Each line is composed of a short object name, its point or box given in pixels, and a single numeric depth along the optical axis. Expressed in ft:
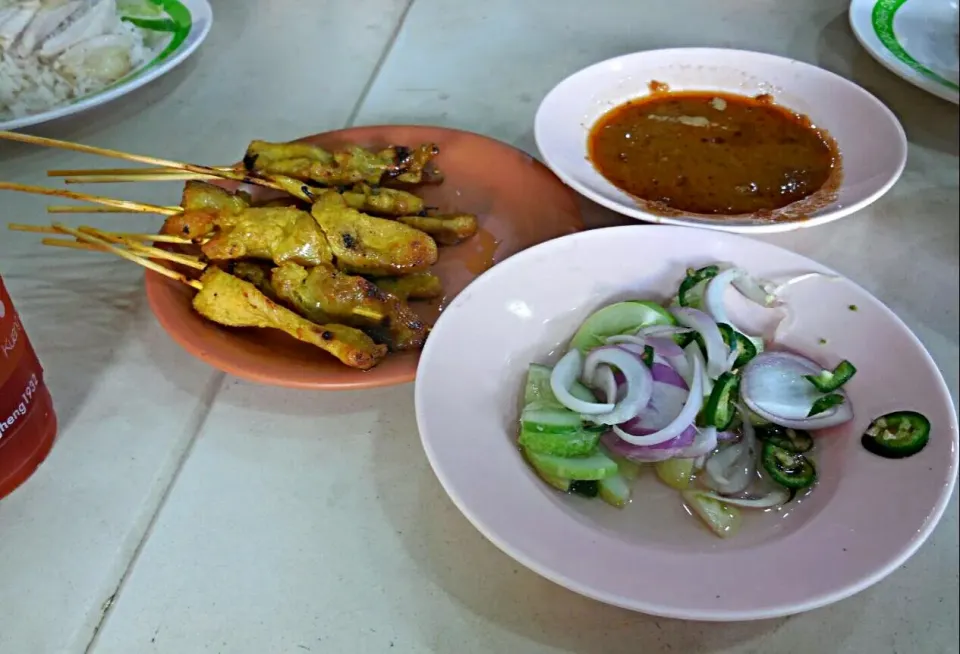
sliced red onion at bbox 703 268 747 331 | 1.01
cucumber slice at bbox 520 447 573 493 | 0.89
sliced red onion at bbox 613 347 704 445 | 0.89
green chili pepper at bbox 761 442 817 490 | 0.89
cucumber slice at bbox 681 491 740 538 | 0.87
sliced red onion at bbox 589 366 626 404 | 0.94
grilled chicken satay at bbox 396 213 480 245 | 1.21
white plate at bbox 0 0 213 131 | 1.41
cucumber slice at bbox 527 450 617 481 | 0.88
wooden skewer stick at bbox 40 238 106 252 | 1.08
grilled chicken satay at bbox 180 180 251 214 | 1.15
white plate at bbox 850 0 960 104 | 1.52
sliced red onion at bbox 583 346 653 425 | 0.91
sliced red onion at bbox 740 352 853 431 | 0.93
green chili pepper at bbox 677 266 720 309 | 1.04
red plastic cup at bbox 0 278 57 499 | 0.89
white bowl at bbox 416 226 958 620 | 0.77
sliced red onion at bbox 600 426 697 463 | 0.90
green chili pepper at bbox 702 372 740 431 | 0.92
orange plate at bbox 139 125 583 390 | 0.99
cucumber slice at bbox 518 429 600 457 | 0.90
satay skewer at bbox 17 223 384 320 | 1.06
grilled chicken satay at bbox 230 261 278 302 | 1.11
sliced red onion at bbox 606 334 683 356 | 0.97
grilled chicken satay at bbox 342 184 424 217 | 1.21
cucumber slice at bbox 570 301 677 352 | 1.02
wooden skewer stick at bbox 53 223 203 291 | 1.06
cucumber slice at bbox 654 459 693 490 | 0.92
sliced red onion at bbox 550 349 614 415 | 0.92
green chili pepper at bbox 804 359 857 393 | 0.93
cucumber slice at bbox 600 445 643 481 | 0.93
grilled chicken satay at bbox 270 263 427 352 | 1.05
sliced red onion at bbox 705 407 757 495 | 0.91
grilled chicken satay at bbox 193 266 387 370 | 1.00
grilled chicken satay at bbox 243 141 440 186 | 1.26
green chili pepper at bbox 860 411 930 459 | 0.85
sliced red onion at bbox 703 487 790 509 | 0.88
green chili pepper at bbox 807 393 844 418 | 0.92
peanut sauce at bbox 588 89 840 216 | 1.30
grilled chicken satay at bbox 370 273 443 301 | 1.15
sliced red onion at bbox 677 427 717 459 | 0.91
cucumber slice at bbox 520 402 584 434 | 0.91
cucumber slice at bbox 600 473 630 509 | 0.90
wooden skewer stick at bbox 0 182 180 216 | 1.02
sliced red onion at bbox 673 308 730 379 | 0.95
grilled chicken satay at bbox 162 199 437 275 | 1.10
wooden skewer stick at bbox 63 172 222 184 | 1.17
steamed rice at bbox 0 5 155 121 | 1.52
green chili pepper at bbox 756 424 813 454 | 0.93
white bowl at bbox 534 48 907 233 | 1.22
